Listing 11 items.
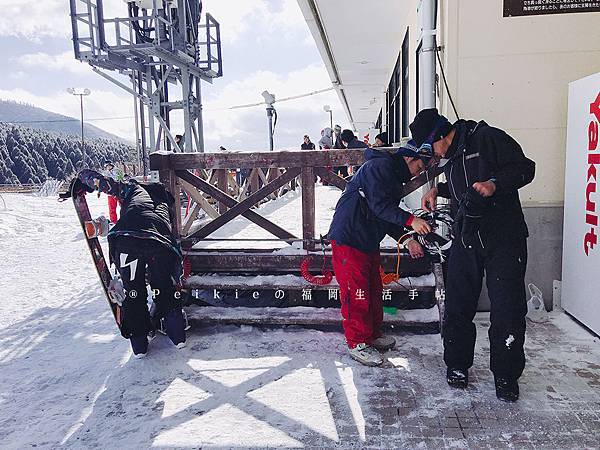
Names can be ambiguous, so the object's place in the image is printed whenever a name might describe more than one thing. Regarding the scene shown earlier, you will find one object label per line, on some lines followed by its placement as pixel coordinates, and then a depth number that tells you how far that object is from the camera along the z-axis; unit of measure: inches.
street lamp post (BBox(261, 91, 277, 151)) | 546.7
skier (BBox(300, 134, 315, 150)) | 538.3
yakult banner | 144.3
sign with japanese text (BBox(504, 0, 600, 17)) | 159.6
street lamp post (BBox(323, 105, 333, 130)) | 1147.6
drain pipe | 174.6
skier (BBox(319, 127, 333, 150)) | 504.8
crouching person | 143.6
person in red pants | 129.6
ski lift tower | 424.5
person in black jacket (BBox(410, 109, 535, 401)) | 112.3
